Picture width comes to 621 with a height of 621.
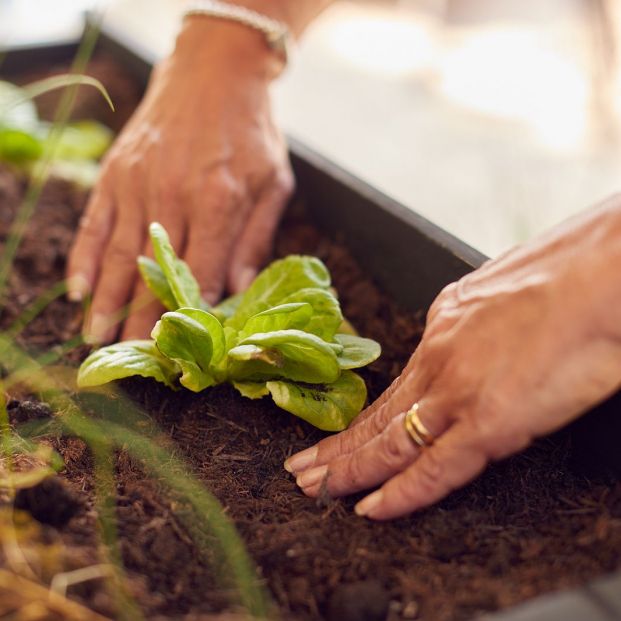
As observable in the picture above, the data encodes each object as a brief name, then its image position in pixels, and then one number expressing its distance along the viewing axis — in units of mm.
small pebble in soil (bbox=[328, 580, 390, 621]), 505
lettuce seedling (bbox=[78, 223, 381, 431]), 562
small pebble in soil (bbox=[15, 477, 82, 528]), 524
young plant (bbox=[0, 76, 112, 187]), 772
